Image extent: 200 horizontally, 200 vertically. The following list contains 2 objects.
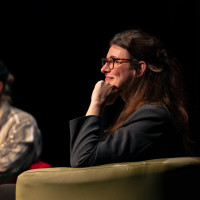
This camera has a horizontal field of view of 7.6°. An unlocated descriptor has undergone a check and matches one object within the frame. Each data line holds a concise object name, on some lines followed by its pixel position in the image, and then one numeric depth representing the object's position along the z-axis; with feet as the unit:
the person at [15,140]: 17.31
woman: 15.29
